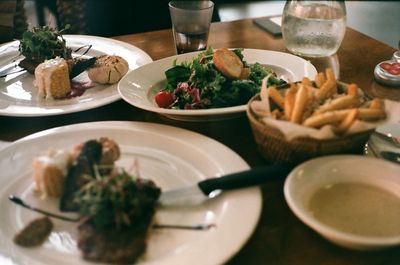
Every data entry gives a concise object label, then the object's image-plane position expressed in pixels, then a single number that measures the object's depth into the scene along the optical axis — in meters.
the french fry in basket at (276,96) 1.04
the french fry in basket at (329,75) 1.08
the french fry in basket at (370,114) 0.97
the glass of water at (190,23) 1.58
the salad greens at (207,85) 1.27
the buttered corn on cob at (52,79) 1.37
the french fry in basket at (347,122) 0.93
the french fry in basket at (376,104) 0.99
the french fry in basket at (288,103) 0.98
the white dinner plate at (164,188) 0.81
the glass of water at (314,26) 1.54
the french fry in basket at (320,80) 1.11
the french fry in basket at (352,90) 1.02
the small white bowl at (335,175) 0.87
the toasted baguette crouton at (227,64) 1.31
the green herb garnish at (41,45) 1.55
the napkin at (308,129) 0.91
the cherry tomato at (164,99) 1.32
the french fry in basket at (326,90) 1.05
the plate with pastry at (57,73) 1.33
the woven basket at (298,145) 0.93
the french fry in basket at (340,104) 0.98
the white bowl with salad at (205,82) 1.25
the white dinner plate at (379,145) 1.07
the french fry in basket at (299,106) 0.96
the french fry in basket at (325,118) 0.93
